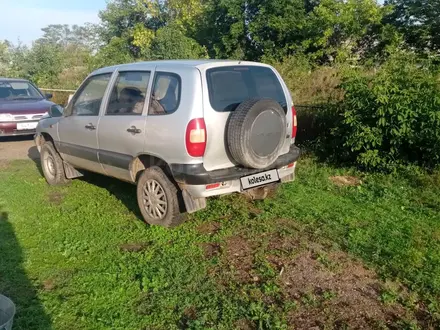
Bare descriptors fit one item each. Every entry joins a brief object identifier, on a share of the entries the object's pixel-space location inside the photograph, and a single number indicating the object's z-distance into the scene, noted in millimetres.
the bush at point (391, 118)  5934
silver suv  4133
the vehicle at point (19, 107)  9797
